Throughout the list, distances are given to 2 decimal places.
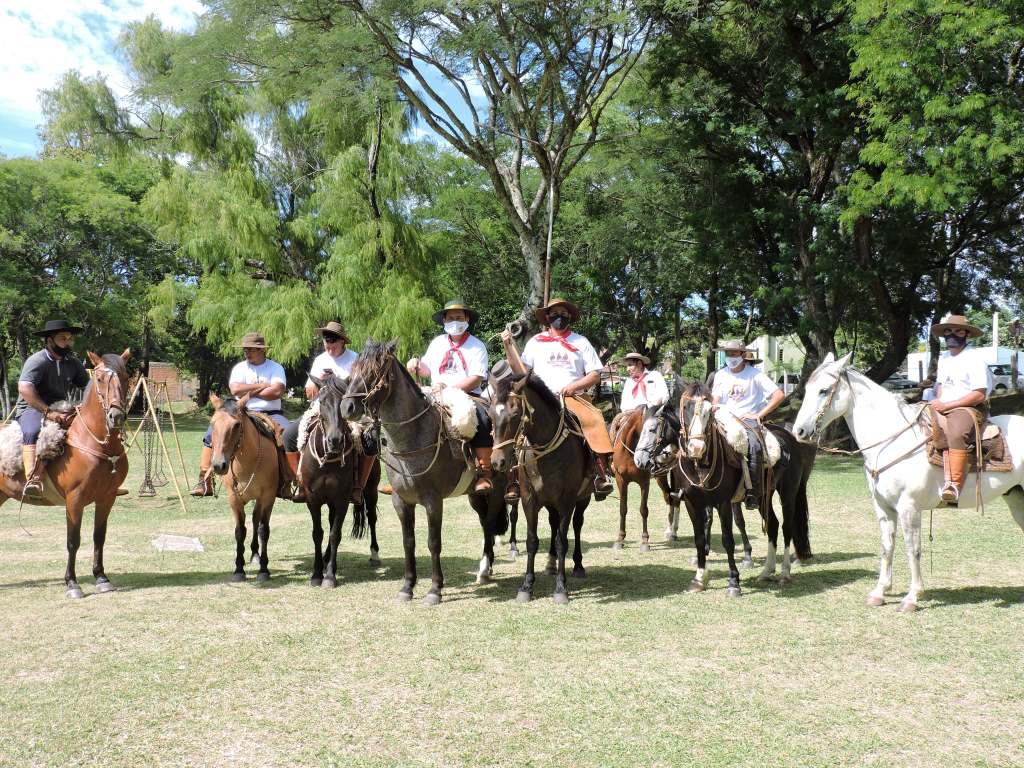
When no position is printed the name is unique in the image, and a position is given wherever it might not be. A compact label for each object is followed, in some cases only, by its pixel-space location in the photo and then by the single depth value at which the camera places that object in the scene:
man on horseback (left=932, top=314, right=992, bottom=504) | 7.41
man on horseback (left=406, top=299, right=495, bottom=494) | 8.52
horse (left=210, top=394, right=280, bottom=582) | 8.38
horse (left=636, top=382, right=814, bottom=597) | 7.91
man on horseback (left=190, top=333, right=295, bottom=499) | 9.41
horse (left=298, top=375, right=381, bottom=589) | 8.70
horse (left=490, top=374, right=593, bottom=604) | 7.69
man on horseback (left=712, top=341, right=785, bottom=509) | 9.26
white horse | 7.57
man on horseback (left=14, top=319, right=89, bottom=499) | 8.44
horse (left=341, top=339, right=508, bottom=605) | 7.33
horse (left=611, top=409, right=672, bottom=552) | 10.89
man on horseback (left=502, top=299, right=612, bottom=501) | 8.41
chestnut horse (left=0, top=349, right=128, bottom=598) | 8.23
